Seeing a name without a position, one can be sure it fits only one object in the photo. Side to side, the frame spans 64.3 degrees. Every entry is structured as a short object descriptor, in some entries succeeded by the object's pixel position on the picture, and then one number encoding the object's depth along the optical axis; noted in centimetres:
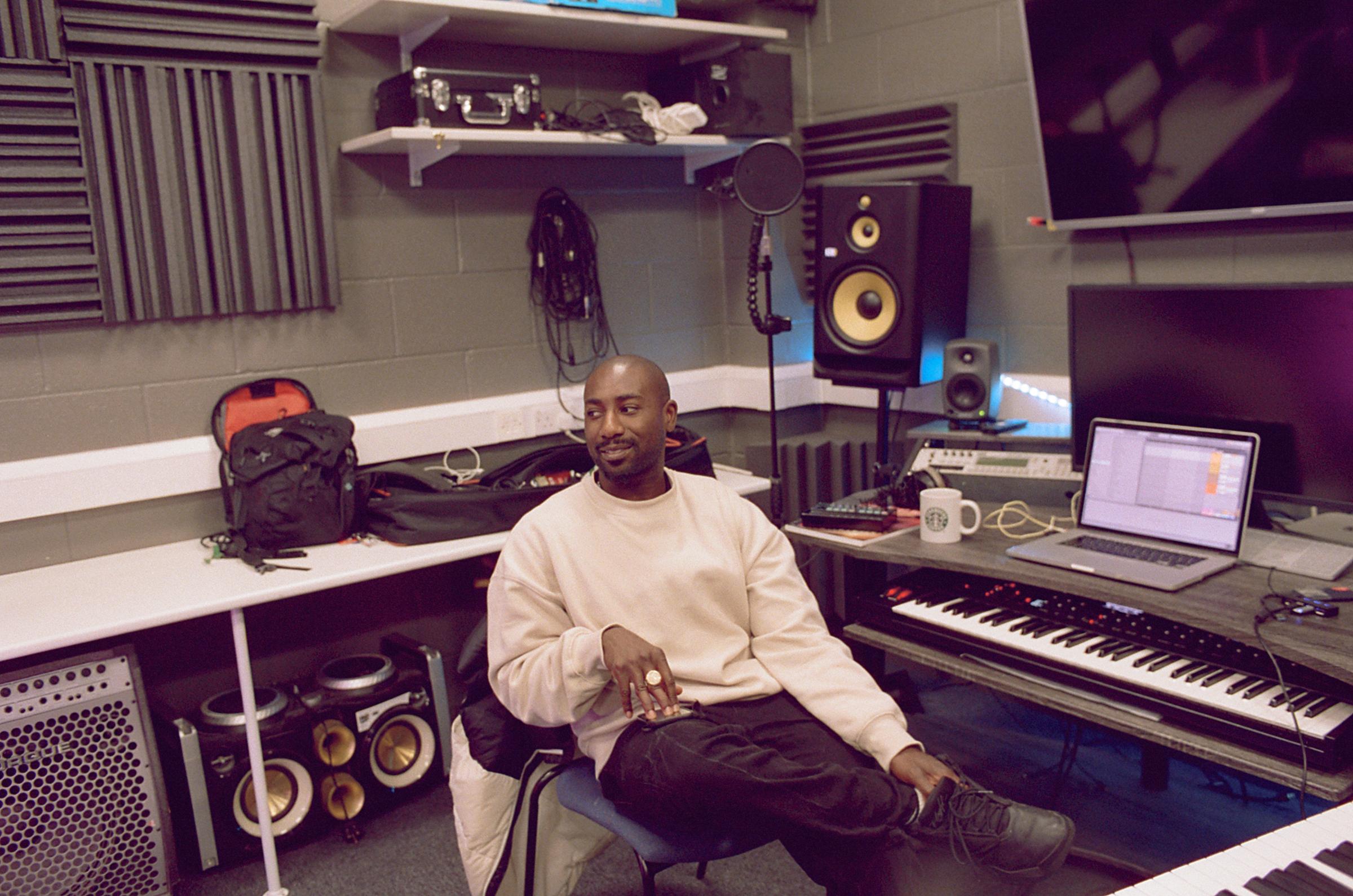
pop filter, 275
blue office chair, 162
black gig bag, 249
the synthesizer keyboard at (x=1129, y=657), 156
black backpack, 245
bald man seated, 158
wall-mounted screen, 215
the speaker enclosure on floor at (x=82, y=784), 211
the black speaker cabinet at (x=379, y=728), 252
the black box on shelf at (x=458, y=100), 256
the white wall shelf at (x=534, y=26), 259
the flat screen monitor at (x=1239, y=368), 190
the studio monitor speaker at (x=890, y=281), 267
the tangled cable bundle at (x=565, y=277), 306
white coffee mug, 216
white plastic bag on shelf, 296
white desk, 201
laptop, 191
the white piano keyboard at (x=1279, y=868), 104
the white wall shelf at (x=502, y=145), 258
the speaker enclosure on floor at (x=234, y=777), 233
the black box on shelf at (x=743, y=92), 301
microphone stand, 285
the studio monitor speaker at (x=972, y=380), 263
